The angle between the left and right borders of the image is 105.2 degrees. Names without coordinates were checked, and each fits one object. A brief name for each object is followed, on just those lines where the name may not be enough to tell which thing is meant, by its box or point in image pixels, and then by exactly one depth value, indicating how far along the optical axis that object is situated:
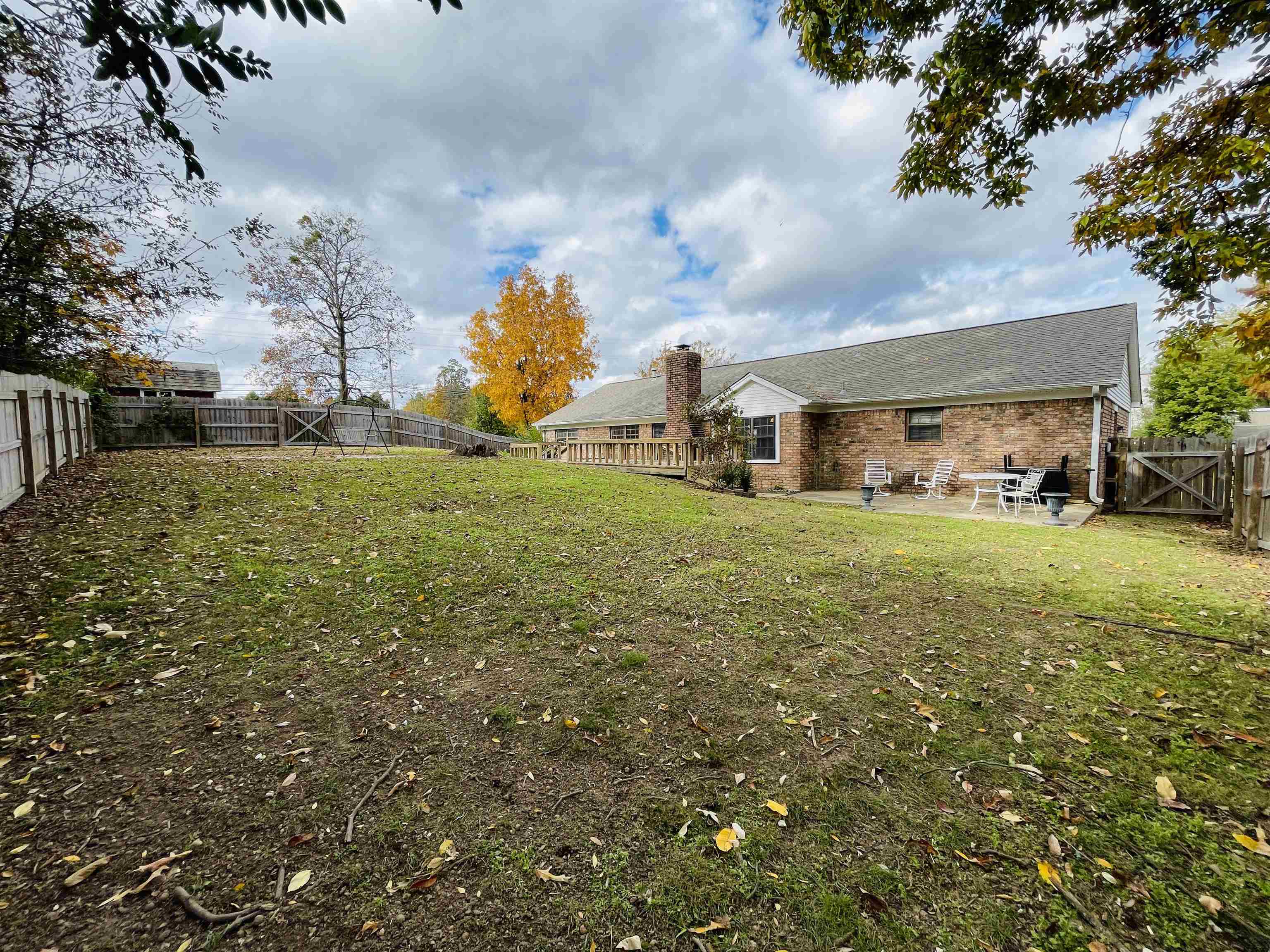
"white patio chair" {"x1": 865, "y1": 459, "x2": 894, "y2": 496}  14.68
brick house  11.88
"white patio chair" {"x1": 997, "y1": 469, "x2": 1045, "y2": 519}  10.63
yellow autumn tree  26.62
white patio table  10.75
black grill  11.39
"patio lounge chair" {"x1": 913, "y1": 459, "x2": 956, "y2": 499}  13.26
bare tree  19.33
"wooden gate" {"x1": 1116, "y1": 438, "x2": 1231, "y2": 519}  10.38
